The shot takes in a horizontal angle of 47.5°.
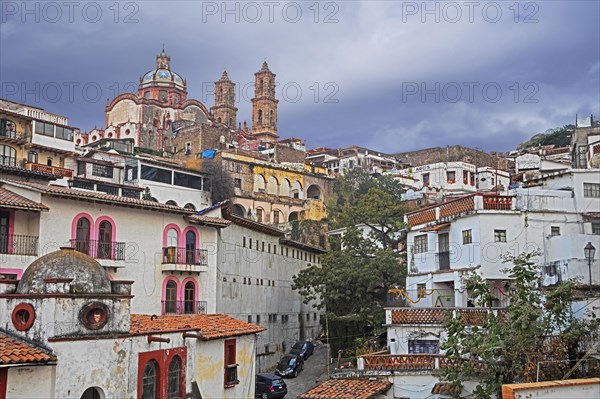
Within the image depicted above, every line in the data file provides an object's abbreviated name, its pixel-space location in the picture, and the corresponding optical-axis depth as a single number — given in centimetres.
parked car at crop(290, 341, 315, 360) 4255
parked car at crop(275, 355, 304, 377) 3866
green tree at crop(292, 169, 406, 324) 3834
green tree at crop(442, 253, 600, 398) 1988
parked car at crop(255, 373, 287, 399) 3228
